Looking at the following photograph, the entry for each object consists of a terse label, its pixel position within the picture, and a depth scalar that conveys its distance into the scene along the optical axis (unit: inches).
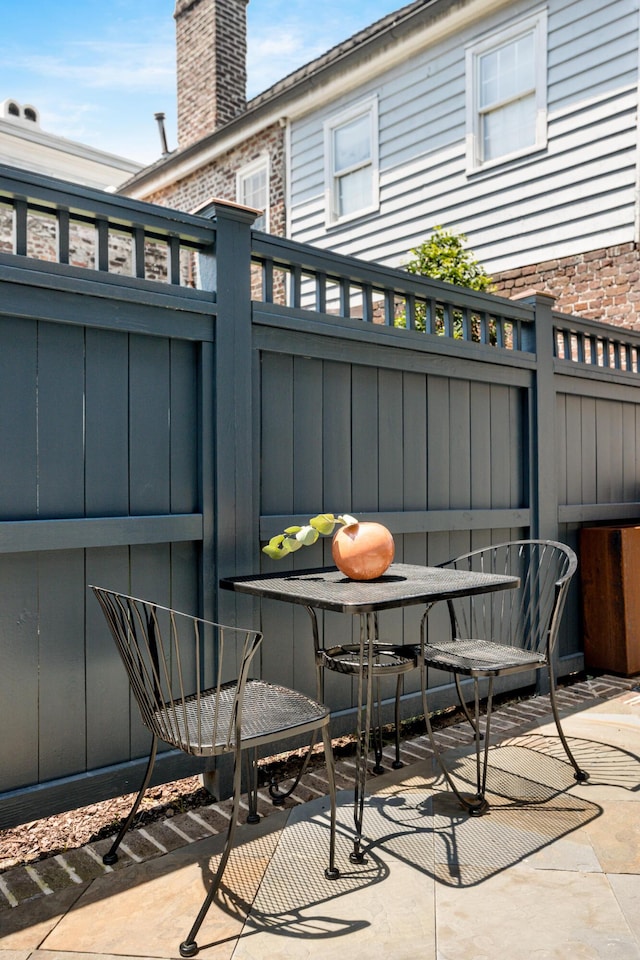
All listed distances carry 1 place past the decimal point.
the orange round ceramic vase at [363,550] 92.1
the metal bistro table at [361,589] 76.9
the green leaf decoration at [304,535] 91.1
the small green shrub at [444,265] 216.5
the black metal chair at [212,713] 69.5
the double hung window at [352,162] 299.1
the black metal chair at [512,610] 108.0
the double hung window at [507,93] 241.0
